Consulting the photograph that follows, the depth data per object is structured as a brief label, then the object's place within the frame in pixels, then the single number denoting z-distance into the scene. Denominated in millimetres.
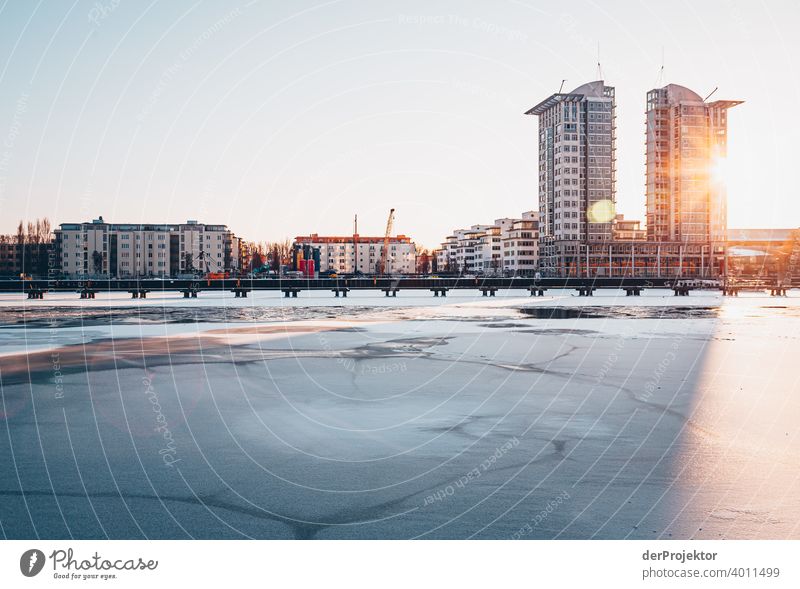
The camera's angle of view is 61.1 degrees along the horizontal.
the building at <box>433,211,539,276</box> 187488
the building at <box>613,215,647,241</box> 195500
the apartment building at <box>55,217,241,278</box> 191375
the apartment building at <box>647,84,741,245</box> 181875
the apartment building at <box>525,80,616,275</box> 185875
